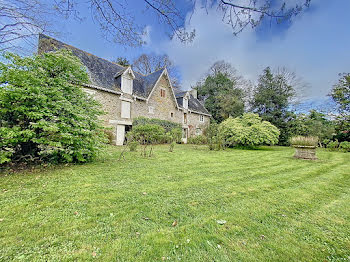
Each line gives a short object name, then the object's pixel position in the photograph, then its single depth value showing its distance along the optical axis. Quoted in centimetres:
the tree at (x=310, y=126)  1664
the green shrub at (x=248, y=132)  1232
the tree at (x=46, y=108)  371
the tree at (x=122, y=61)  2242
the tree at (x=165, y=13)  234
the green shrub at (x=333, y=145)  1306
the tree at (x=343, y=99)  1395
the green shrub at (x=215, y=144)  1063
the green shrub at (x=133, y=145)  796
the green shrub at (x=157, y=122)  1380
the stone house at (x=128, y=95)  1231
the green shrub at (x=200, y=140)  1353
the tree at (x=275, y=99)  1892
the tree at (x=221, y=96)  2100
